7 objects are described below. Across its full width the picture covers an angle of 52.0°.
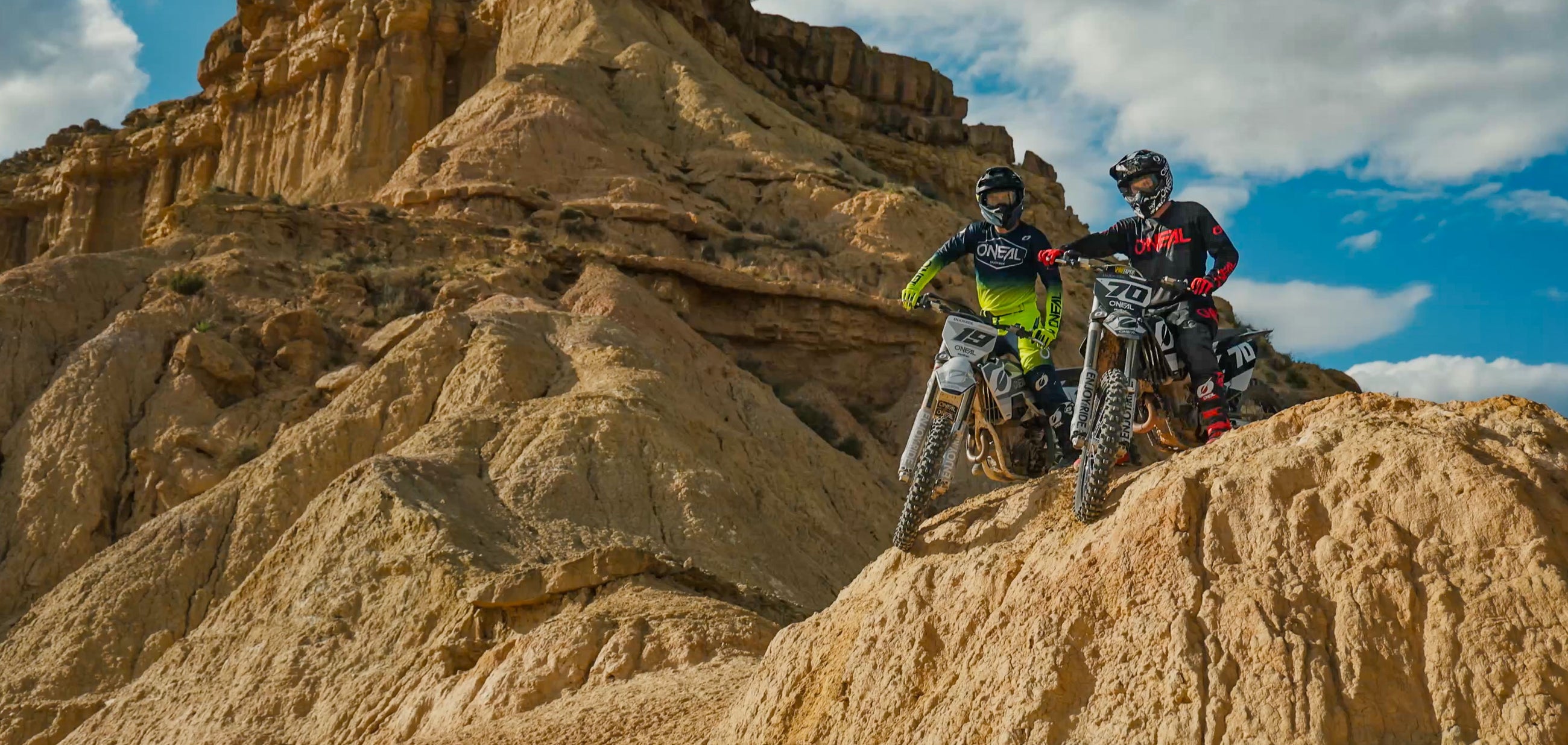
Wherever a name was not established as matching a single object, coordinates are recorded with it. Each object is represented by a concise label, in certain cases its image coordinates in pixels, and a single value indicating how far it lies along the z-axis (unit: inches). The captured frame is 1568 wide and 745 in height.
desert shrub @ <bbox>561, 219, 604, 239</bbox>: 1378.0
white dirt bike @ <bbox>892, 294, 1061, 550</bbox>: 370.0
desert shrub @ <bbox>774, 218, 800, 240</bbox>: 1472.7
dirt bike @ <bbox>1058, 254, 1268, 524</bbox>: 322.7
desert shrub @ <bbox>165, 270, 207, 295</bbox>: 1158.3
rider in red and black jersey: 344.5
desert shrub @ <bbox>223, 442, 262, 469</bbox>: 996.6
